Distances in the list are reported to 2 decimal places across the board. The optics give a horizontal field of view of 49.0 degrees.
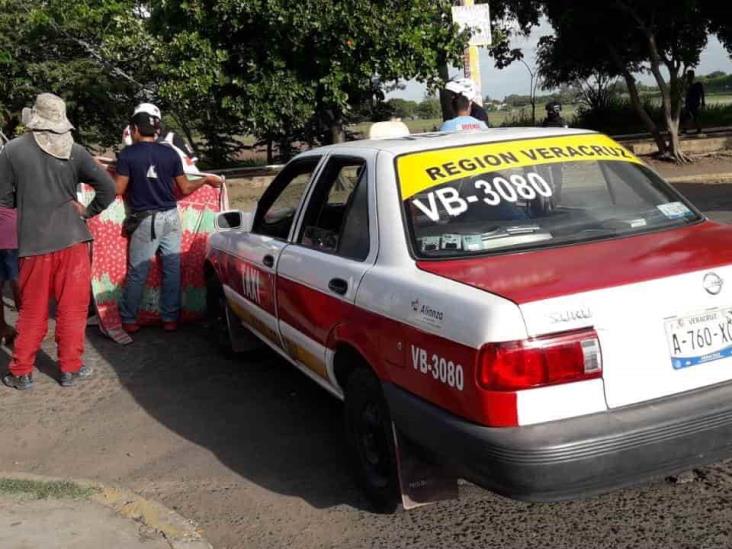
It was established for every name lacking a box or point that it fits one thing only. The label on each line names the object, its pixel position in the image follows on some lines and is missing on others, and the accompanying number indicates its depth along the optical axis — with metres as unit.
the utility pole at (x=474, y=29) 8.77
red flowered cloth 6.99
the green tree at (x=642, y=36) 17.64
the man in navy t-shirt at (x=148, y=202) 6.66
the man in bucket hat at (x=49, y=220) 5.39
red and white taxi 2.79
